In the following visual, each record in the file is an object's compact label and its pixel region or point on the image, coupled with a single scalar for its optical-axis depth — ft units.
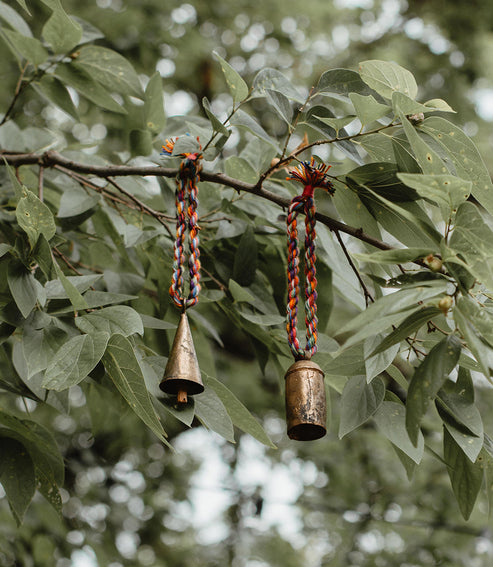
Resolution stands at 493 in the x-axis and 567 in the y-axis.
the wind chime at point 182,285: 6.89
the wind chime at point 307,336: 6.88
